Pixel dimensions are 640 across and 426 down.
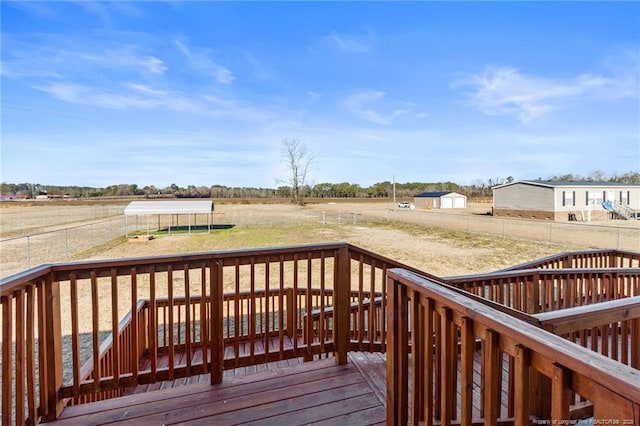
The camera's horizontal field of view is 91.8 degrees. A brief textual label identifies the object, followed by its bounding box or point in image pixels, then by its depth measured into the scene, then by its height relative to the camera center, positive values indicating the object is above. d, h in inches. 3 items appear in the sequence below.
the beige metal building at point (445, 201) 1609.3 +2.0
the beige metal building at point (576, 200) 851.4 -0.4
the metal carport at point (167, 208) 719.7 -10.0
